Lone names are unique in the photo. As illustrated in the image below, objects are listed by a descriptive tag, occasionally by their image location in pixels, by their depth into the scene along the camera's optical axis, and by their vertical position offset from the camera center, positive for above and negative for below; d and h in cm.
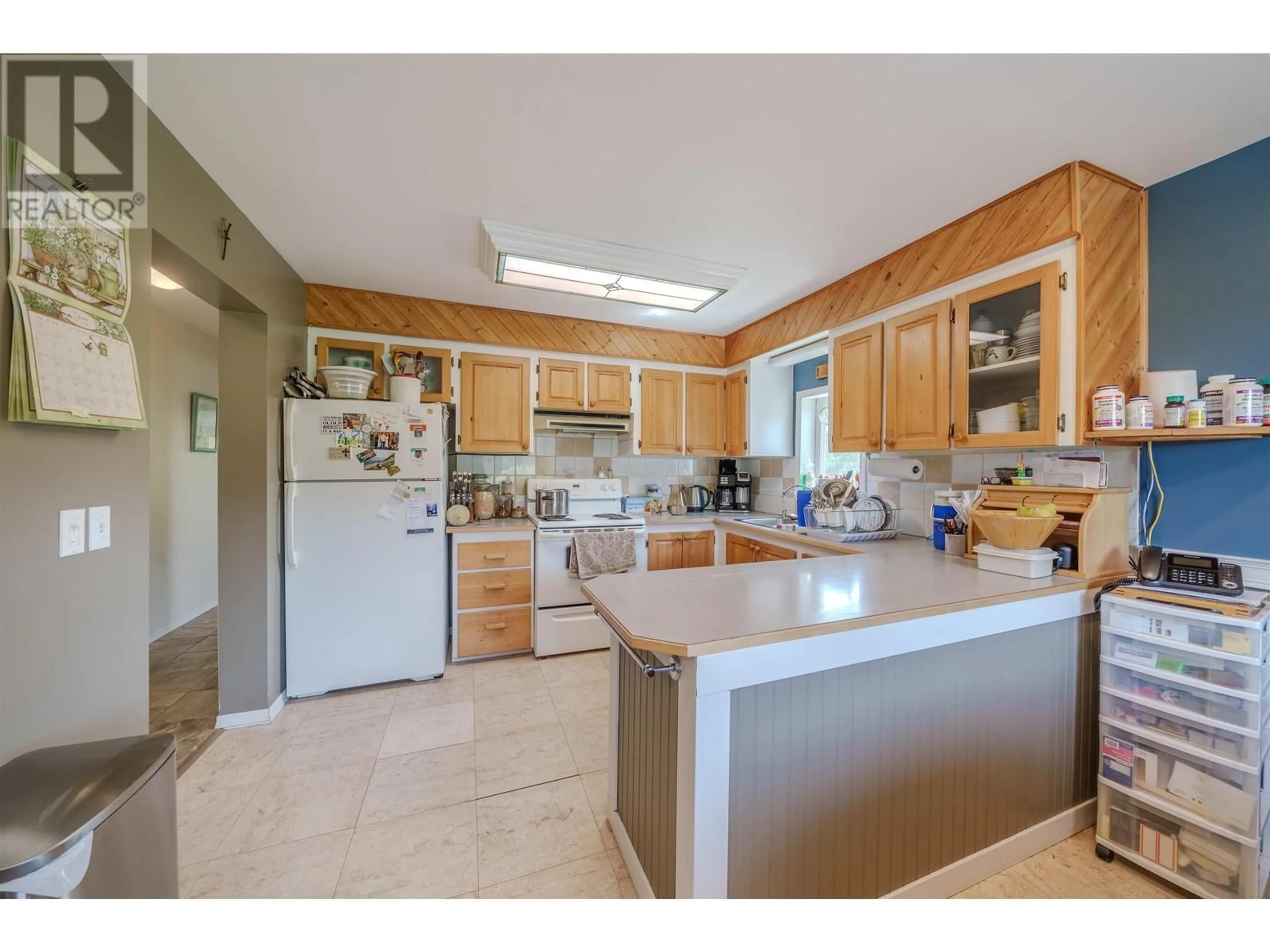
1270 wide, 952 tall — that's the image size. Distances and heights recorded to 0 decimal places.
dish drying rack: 251 -32
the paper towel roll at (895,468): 263 +1
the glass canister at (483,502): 328 -27
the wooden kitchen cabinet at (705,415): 387 +48
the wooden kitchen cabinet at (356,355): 289 +74
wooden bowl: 159 -21
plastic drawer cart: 126 -83
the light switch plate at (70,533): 106 -17
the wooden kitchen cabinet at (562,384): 341 +65
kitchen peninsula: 105 -73
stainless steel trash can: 72 -64
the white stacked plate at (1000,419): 187 +22
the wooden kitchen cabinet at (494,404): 322 +47
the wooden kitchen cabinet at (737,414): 373 +48
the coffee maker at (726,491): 411 -21
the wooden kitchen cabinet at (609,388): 354 +64
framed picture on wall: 369 +34
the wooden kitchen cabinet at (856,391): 248 +46
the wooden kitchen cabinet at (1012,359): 172 +48
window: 358 +27
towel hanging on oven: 306 -60
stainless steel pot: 335 -27
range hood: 347 +36
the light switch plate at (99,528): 114 -17
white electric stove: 304 -88
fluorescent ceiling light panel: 213 +105
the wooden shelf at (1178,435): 144 +13
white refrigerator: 242 -44
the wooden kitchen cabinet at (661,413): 370 +47
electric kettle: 413 -28
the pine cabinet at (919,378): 211 +47
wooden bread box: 161 -20
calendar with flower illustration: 97 +39
